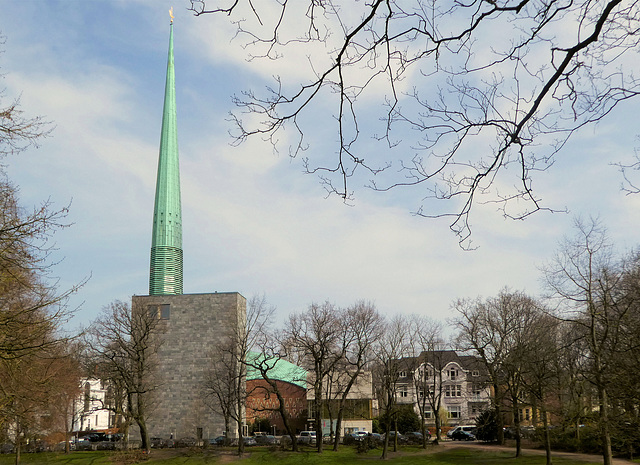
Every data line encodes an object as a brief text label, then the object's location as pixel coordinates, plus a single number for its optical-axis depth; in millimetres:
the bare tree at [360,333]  50750
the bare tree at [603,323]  18469
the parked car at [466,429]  65925
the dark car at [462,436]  63281
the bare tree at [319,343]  47156
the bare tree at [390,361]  46281
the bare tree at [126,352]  47406
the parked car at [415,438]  55250
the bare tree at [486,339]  43075
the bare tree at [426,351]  55438
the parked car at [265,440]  57444
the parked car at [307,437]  55516
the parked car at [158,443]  56344
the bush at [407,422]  64250
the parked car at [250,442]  58012
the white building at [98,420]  87425
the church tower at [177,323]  66500
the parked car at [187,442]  53909
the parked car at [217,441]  57694
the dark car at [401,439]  54041
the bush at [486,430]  49519
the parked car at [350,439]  54344
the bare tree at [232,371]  50969
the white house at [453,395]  86250
